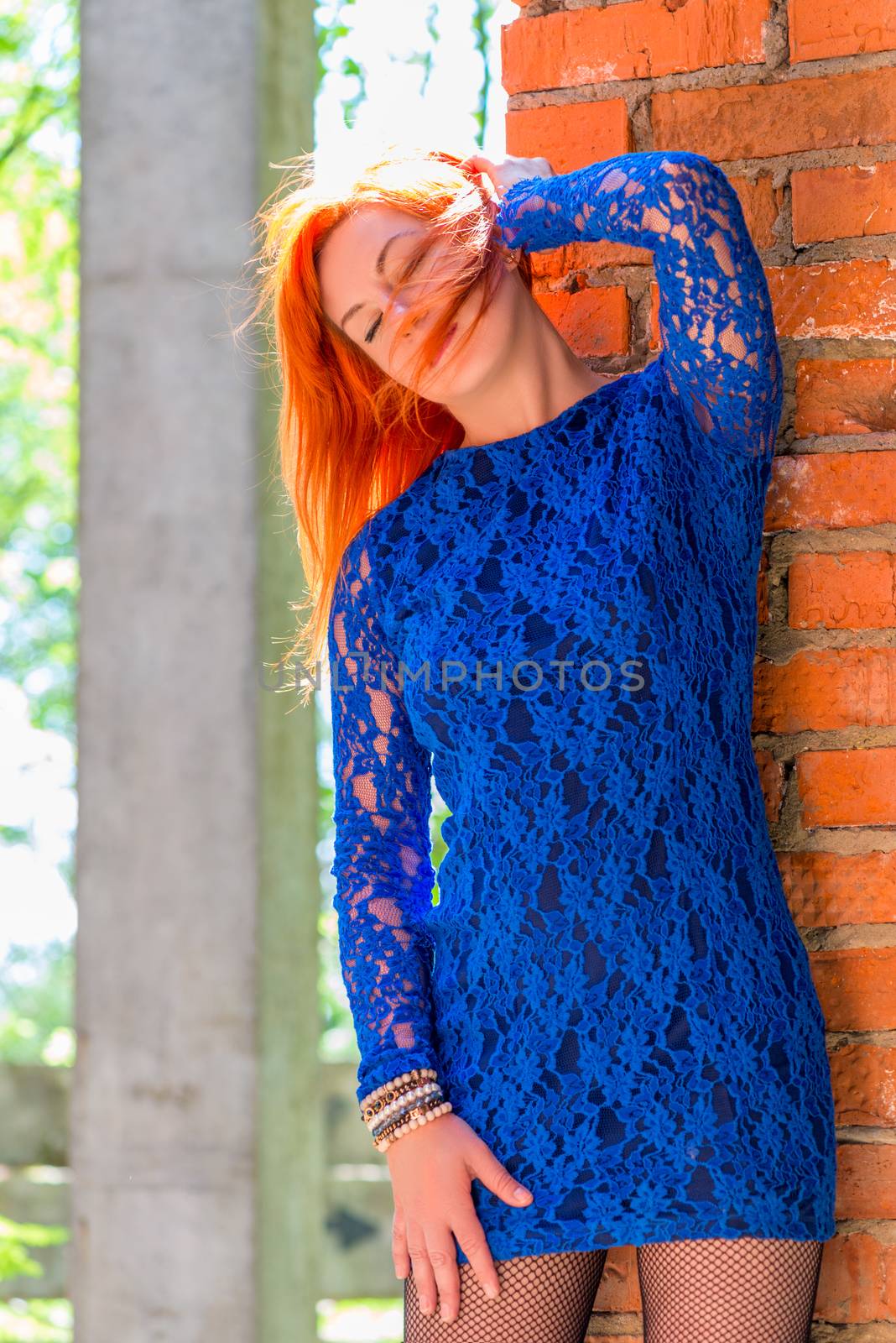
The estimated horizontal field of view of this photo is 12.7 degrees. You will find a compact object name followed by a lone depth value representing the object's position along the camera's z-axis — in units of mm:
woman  3203
